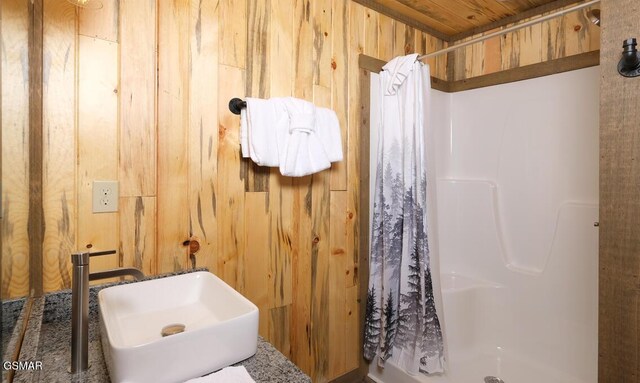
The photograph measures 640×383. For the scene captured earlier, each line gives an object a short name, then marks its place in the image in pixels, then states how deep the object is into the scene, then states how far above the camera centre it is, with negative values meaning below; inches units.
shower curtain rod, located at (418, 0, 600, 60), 51.4 +27.4
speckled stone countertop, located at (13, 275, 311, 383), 29.9 -16.2
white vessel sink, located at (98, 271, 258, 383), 28.0 -14.2
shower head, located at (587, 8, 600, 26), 60.0 +32.0
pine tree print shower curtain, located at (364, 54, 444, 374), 69.7 -10.5
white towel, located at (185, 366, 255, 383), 29.5 -16.3
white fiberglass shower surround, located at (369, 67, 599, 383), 73.1 -10.4
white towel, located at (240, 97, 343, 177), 58.7 +9.8
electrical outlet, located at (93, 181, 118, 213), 48.0 -0.9
